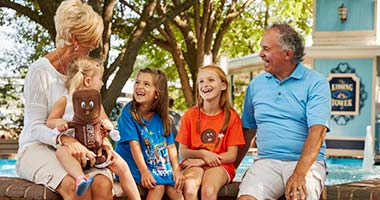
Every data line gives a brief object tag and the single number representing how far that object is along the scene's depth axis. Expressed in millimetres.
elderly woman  3607
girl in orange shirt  4125
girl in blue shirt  4030
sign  14352
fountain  13234
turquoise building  14195
